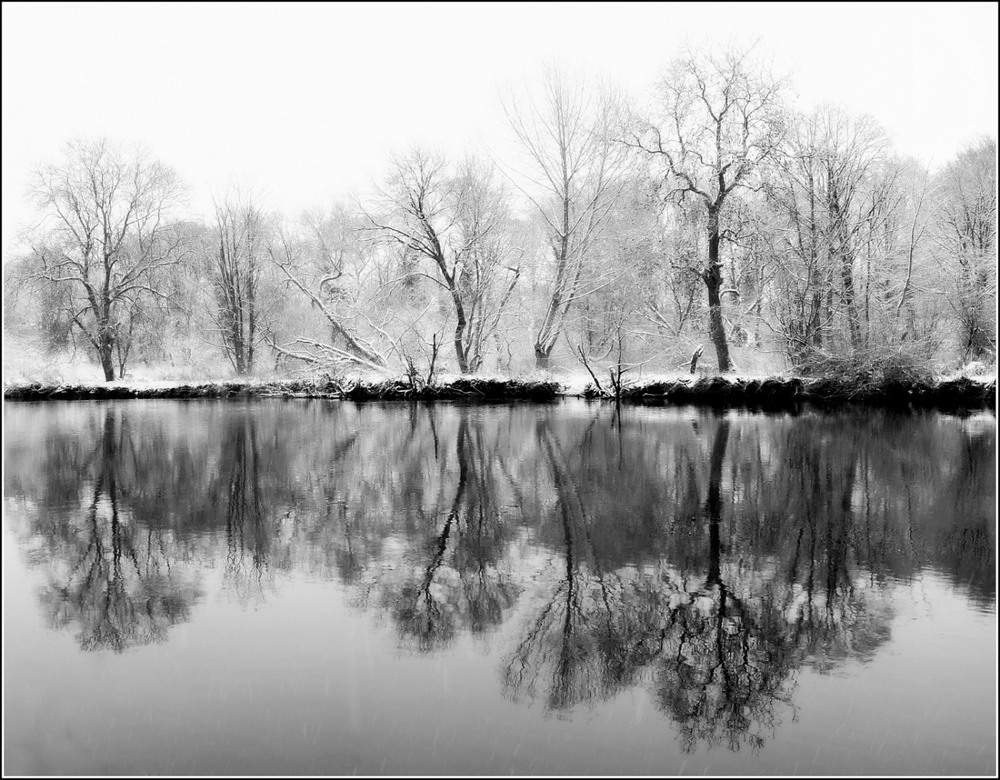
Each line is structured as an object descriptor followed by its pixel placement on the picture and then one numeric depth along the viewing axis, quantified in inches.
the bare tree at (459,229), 1429.6
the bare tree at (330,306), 1387.8
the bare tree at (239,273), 1713.8
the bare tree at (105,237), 1541.6
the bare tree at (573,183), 1333.7
